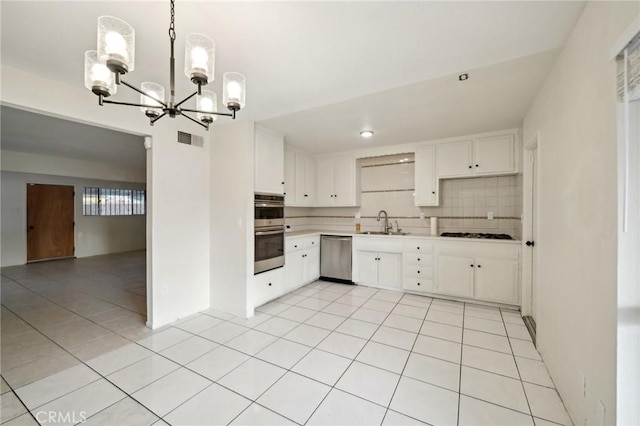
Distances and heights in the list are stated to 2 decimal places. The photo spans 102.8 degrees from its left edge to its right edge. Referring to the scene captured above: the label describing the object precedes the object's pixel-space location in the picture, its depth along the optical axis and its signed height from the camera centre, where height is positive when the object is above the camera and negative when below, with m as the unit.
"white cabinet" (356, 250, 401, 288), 4.08 -0.94
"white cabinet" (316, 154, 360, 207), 4.74 +0.56
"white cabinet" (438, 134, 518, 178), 3.51 +0.78
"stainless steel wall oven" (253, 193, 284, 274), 3.33 -0.30
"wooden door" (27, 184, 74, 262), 6.27 -0.28
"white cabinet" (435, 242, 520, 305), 3.29 -0.82
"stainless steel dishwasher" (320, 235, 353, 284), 4.44 -0.85
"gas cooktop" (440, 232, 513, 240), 3.48 -0.36
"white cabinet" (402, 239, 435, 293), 3.80 -0.84
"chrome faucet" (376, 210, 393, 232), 4.57 -0.20
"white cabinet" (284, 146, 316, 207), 4.39 +0.59
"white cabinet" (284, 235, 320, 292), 3.93 -0.84
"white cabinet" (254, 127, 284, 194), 3.34 +0.67
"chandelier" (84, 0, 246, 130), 1.14 +0.74
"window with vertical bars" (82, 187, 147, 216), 7.33 +0.28
